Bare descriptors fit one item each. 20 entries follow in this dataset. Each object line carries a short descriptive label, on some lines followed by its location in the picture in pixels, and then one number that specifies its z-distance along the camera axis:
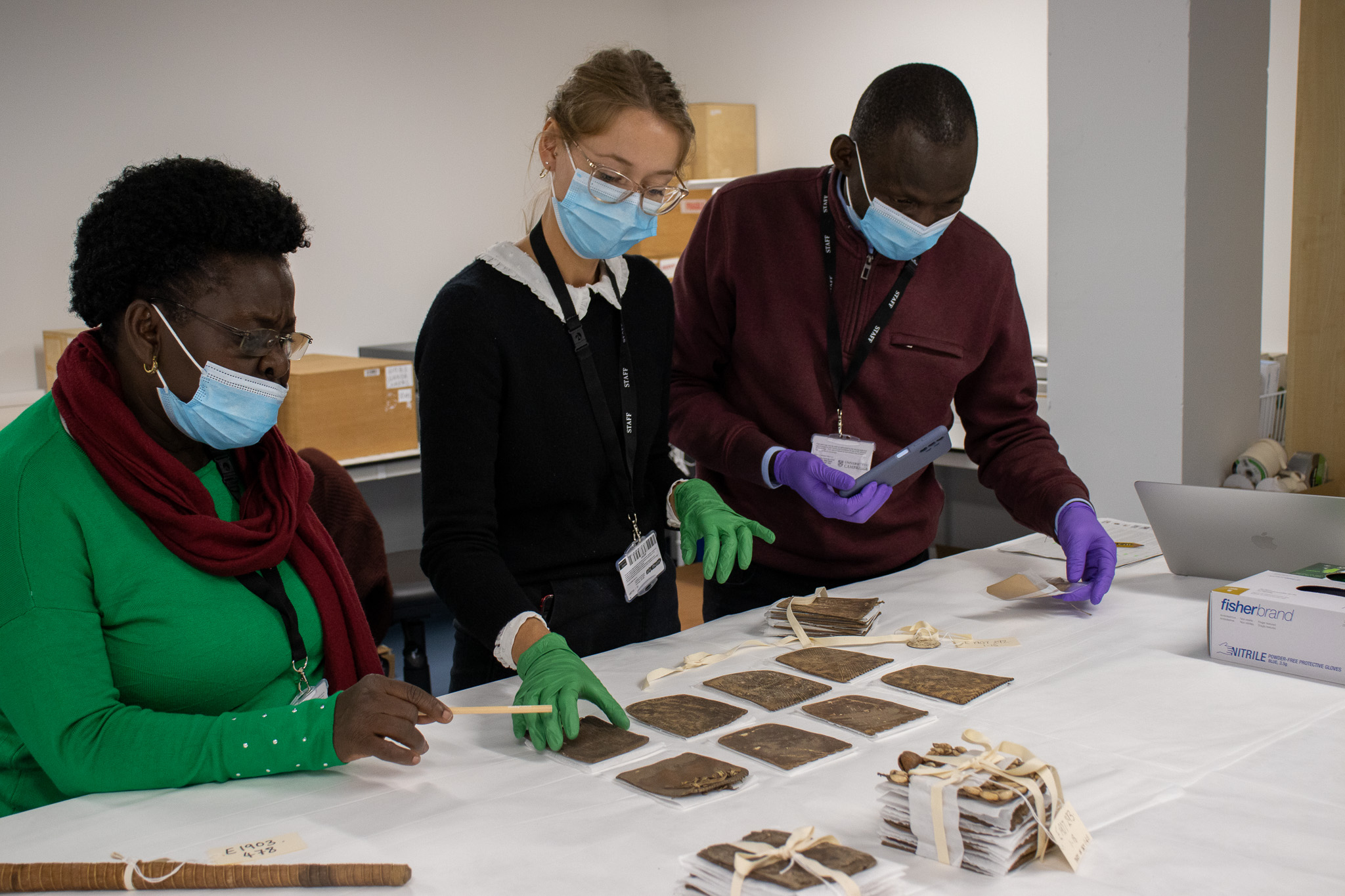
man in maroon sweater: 1.96
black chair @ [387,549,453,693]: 3.05
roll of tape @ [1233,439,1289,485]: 2.97
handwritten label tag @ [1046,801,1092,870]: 0.99
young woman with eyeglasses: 1.54
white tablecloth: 1.00
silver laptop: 1.74
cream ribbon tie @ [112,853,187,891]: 0.98
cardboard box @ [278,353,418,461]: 3.96
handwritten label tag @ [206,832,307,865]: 1.03
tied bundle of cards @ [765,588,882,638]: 1.68
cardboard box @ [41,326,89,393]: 3.99
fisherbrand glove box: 1.44
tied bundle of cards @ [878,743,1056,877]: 0.98
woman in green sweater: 1.16
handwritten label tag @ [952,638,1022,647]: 1.62
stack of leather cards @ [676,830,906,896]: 0.92
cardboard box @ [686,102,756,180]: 5.57
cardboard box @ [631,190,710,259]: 5.41
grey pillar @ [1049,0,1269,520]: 2.76
